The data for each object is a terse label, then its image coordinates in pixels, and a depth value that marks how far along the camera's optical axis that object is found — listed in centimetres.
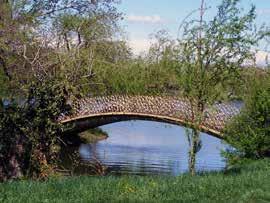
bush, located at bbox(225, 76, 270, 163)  1948
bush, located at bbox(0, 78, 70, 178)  1371
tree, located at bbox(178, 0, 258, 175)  1397
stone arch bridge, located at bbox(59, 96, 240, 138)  2887
